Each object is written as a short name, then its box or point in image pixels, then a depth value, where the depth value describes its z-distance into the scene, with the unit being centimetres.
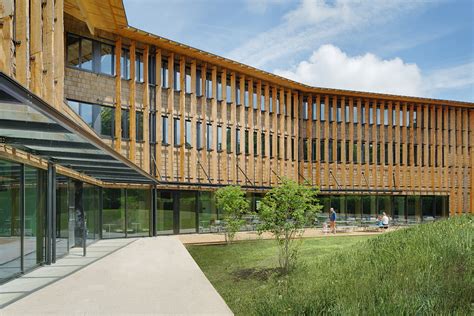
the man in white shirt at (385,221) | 3088
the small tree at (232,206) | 2408
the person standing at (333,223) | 3059
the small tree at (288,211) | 1468
